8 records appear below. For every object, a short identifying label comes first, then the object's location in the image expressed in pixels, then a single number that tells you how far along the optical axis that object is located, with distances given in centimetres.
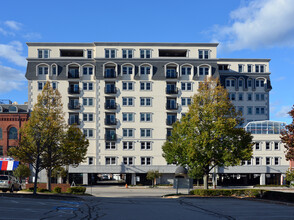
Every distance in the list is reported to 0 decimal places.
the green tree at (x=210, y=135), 3881
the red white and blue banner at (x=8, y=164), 6494
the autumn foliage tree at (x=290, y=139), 2572
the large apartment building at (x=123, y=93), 7131
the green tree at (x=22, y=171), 5141
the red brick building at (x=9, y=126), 6706
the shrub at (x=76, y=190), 4381
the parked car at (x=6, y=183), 3628
